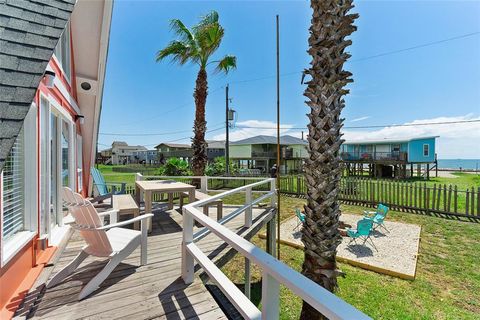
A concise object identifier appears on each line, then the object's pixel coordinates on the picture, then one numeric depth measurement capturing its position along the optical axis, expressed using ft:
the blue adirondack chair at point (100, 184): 26.34
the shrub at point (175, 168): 43.91
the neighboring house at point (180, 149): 143.55
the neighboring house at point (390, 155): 92.48
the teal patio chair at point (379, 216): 25.87
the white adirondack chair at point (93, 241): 8.72
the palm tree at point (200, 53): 31.83
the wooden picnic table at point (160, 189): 15.34
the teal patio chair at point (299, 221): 26.24
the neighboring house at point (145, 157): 189.37
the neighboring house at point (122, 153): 224.06
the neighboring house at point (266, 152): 113.39
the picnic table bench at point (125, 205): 13.98
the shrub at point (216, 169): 61.21
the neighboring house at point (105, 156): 225.60
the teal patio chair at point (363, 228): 22.30
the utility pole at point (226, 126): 61.41
